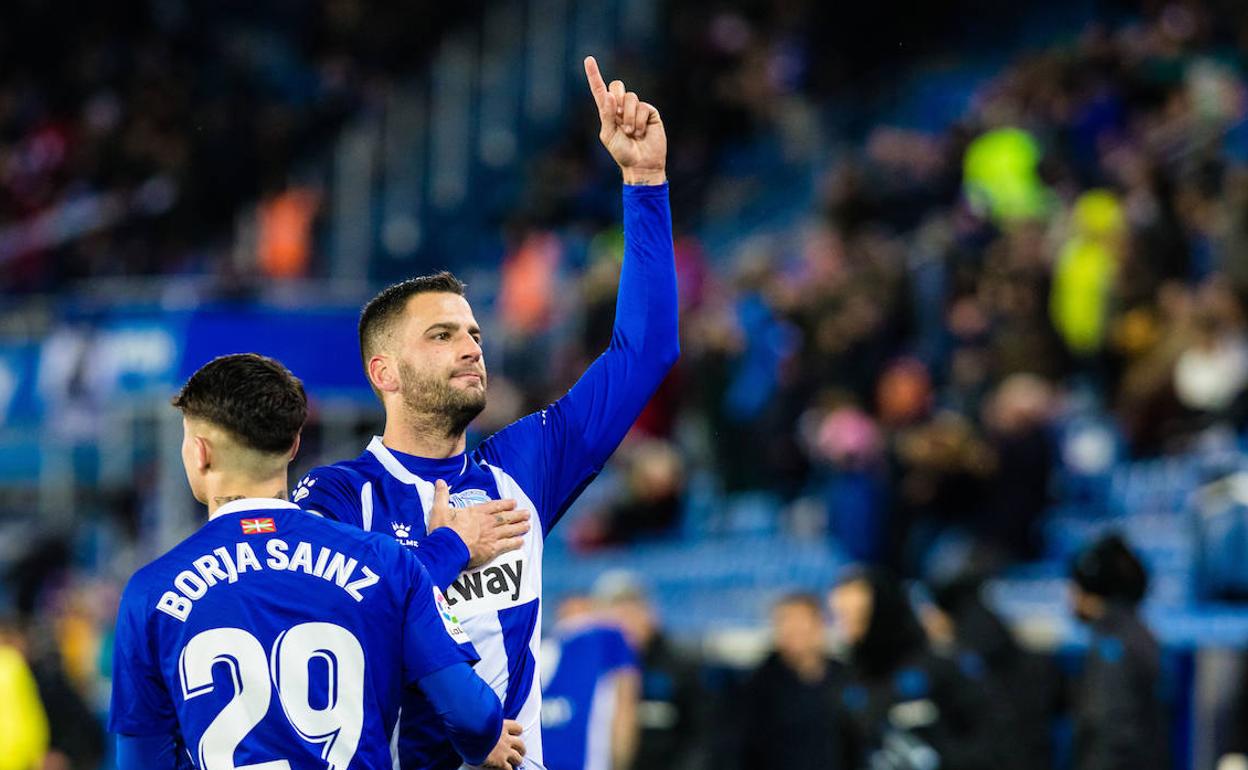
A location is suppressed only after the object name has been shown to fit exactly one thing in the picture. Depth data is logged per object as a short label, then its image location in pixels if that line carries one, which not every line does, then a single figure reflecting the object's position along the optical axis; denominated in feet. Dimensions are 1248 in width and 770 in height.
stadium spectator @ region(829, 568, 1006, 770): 53.11
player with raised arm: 31.40
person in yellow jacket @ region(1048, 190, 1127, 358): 84.28
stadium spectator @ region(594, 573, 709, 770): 67.82
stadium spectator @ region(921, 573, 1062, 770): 55.26
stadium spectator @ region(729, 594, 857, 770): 63.72
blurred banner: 107.65
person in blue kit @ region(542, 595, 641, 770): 59.57
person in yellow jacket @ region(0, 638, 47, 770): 85.97
